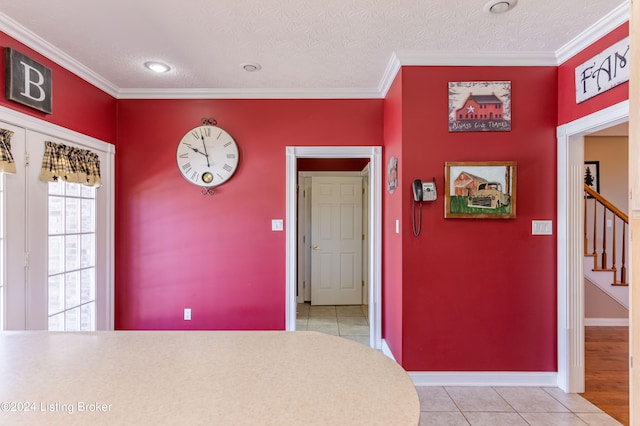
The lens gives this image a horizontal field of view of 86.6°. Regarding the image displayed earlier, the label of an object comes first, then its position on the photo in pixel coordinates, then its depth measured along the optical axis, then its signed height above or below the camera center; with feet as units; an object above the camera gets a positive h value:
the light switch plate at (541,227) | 8.31 -0.36
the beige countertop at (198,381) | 2.31 -1.37
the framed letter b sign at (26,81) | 6.86 +2.81
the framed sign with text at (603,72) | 6.41 +2.87
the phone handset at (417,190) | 8.00 +0.53
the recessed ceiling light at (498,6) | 6.15 +3.81
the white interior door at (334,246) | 16.06 -1.61
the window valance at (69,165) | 7.87 +1.18
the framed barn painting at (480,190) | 8.11 +0.53
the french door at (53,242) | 7.14 -0.75
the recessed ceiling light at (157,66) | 8.63 +3.78
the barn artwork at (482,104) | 8.25 +2.63
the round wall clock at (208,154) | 10.55 +1.80
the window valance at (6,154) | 6.64 +1.15
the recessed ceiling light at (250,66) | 8.67 +3.78
